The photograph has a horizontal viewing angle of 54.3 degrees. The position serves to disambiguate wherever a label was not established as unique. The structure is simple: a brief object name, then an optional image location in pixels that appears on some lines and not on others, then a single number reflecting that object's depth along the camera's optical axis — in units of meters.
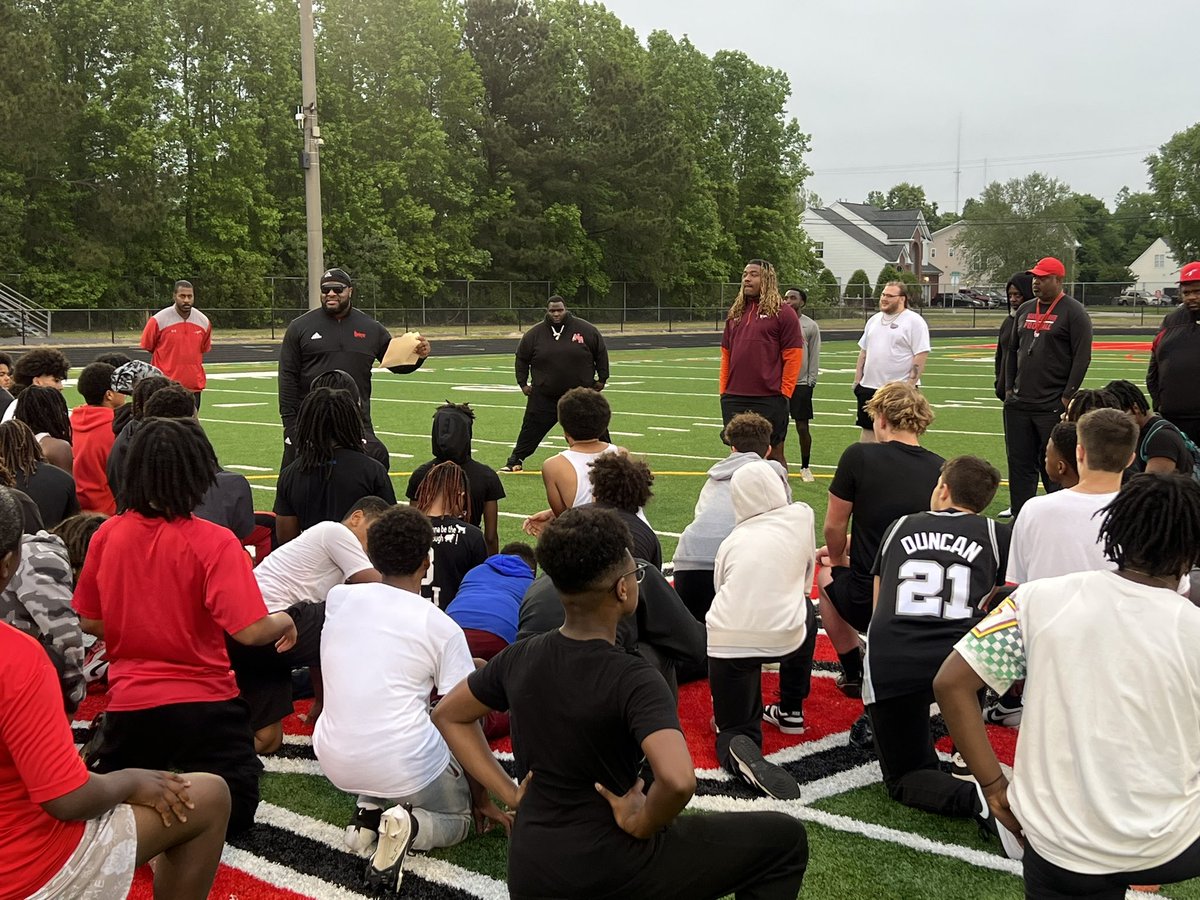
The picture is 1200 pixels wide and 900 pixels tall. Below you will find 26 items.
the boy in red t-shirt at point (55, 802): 2.78
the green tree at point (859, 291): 67.94
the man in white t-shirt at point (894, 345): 11.72
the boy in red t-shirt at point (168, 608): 4.03
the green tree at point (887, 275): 77.89
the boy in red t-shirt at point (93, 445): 7.50
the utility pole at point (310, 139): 18.19
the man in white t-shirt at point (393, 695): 4.31
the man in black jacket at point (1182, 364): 8.84
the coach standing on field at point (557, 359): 12.70
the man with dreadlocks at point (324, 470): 6.11
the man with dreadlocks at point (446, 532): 5.99
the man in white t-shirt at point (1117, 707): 2.89
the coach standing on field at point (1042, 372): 9.46
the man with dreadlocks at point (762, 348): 10.40
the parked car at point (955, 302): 80.50
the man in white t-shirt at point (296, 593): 5.19
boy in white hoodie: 5.13
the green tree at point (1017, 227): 91.25
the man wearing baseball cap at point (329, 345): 9.21
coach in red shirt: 13.06
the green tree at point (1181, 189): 95.25
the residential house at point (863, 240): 105.38
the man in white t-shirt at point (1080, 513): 4.85
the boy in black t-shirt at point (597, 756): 2.92
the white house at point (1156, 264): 124.25
